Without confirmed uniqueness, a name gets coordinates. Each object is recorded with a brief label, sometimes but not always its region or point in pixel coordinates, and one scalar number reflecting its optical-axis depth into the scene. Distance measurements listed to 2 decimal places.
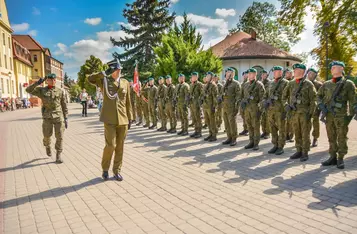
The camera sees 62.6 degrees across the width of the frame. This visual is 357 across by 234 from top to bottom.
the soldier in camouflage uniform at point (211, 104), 9.56
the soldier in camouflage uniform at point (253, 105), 7.98
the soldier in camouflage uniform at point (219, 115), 11.52
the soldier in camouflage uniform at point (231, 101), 8.60
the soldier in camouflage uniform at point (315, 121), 7.83
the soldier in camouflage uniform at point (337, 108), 5.80
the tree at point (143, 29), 26.73
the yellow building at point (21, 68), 49.53
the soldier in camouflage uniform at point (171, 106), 11.71
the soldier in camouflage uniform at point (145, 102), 14.09
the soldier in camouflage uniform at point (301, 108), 6.64
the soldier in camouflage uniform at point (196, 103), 10.39
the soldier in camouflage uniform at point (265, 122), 9.68
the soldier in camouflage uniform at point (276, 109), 7.42
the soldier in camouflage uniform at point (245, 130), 10.43
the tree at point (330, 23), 22.16
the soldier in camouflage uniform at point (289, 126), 8.89
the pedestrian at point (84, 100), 22.83
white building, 33.72
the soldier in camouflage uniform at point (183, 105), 11.04
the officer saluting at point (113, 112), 5.48
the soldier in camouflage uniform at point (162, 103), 12.30
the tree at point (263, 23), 51.88
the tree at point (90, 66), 65.81
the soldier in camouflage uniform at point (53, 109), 7.26
